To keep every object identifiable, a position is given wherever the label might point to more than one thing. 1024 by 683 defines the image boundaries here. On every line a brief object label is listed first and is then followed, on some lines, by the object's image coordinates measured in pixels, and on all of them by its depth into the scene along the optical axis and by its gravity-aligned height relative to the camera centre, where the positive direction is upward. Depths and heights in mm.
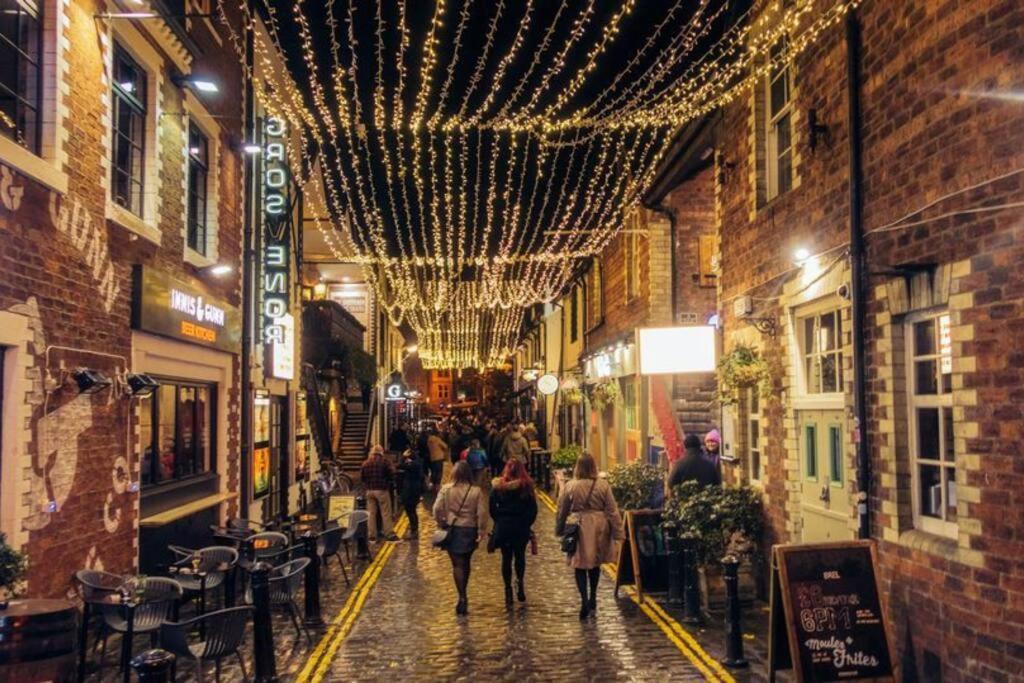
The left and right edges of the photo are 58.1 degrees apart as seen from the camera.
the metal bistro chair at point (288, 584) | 8469 -1674
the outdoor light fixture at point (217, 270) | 13181 +1974
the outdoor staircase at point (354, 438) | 30148 -1184
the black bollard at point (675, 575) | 10133 -1943
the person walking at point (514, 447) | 22219 -1091
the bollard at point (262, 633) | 7410 -1846
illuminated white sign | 12492 +655
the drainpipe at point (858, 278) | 7723 +1006
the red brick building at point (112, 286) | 7883 +1282
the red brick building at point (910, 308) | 5823 +711
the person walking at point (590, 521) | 9672 -1278
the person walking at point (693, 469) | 10883 -820
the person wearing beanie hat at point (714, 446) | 12875 -656
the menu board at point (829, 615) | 6660 -1600
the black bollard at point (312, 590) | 9531 -1944
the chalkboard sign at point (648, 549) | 10469 -1694
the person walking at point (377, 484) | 15188 -1329
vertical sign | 15805 +2965
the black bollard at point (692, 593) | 9336 -1978
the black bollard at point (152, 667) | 4668 -1322
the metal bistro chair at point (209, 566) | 8992 -1633
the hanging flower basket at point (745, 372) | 10250 +305
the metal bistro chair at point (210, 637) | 6527 -1667
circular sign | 27172 +511
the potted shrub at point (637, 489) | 12375 -1194
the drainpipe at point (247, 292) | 15164 +1903
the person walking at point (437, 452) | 21344 -1163
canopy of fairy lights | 10719 +4459
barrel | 5516 -1430
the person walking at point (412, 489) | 16031 -1518
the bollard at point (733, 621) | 7719 -1881
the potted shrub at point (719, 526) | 9617 -1356
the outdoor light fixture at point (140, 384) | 10109 +248
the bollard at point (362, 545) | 13768 -2139
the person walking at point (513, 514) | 10125 -1240
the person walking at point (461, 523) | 10109 -1333
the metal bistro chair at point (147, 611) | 7320 -1678
